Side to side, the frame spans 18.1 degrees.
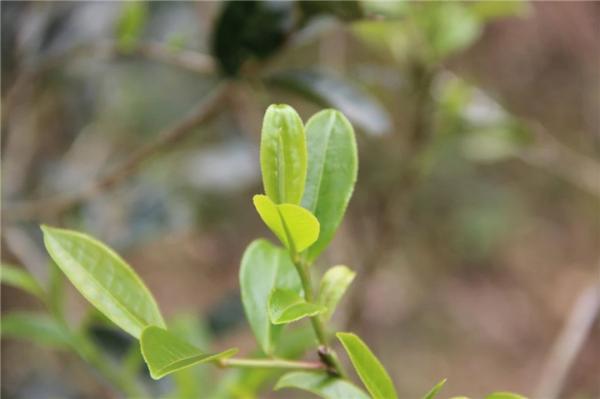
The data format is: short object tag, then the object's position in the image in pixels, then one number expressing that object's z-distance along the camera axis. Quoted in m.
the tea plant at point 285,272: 0.46
